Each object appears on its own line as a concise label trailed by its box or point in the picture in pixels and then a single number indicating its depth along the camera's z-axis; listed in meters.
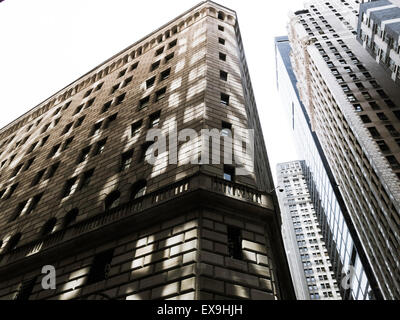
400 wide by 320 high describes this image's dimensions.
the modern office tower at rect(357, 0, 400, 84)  44.22
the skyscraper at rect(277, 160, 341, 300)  101.81
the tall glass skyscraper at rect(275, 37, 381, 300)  60.91
